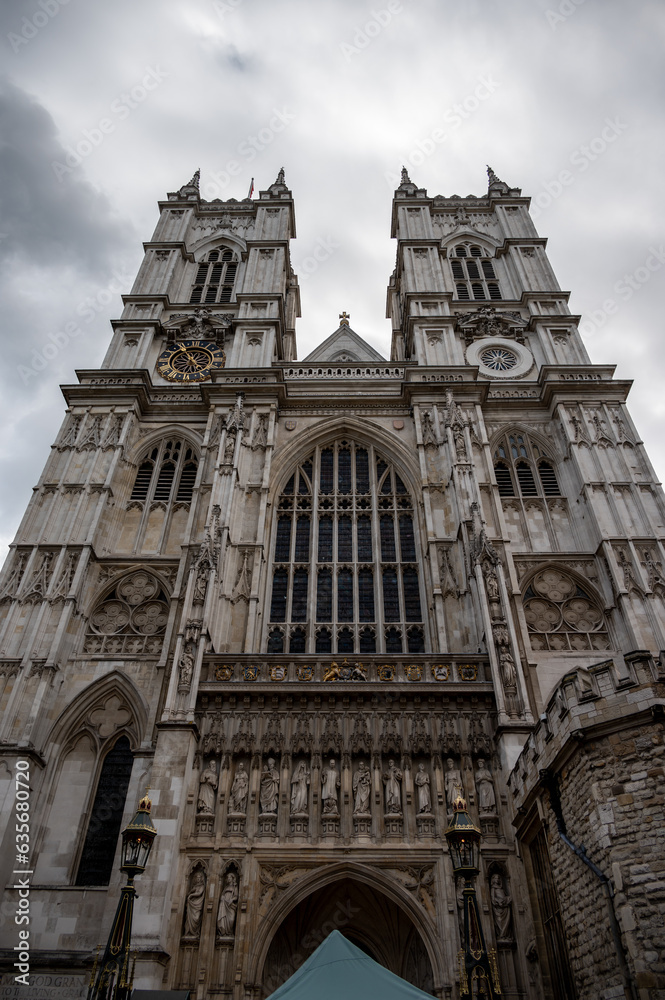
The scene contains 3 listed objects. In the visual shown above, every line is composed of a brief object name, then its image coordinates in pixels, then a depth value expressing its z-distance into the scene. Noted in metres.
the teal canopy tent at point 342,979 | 8.21
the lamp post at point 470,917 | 8.46
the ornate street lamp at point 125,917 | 8.53
